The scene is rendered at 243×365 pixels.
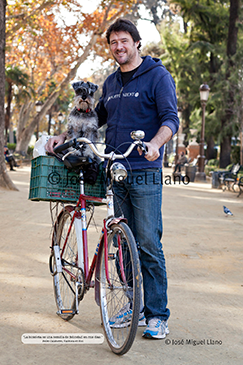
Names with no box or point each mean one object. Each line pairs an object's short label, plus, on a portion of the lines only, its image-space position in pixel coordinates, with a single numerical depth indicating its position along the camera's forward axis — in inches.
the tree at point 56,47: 990.4
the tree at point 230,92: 956.0
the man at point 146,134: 128.0
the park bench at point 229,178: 678.5
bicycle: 111.8
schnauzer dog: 165.6
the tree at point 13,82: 1267.2
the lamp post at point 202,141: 827.4
